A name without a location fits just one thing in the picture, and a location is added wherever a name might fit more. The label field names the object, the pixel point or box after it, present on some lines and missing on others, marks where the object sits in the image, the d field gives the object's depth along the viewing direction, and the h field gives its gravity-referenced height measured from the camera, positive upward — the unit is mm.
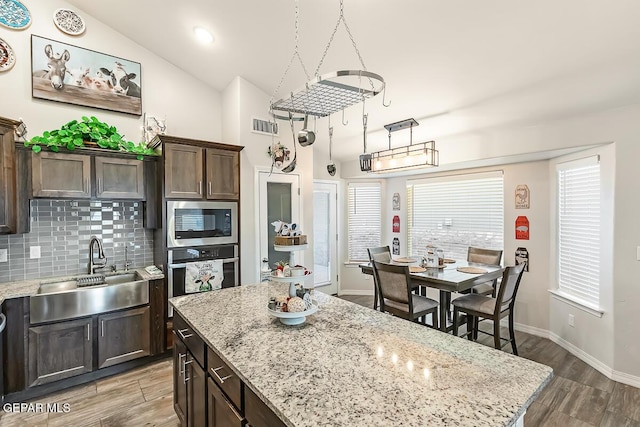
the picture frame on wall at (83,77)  3137 +1412
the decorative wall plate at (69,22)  3225 +1955
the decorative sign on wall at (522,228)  4070 -250
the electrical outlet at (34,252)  3061 -405
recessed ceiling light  3148 +1776
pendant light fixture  3348 +561
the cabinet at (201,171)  3262 +421
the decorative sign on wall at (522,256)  4074 -619
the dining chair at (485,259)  3996 -667
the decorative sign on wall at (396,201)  5543 +133
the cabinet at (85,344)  2693 -1228
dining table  3039 -701
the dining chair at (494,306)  3063 -1021
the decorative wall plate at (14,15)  2965 +1865
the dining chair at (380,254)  4378 -639
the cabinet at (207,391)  1231 -865
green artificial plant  2832 +684
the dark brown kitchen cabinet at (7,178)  2604 +266
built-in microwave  3275 -143
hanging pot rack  1433 +578
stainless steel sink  2678 -787
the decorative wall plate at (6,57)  2957 +1450
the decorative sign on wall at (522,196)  4055 +162
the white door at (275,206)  3908 +45
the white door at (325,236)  5496 -479
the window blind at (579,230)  3230 -233
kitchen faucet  3270 -502
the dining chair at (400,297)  3098 -905
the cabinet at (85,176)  2832 +325
